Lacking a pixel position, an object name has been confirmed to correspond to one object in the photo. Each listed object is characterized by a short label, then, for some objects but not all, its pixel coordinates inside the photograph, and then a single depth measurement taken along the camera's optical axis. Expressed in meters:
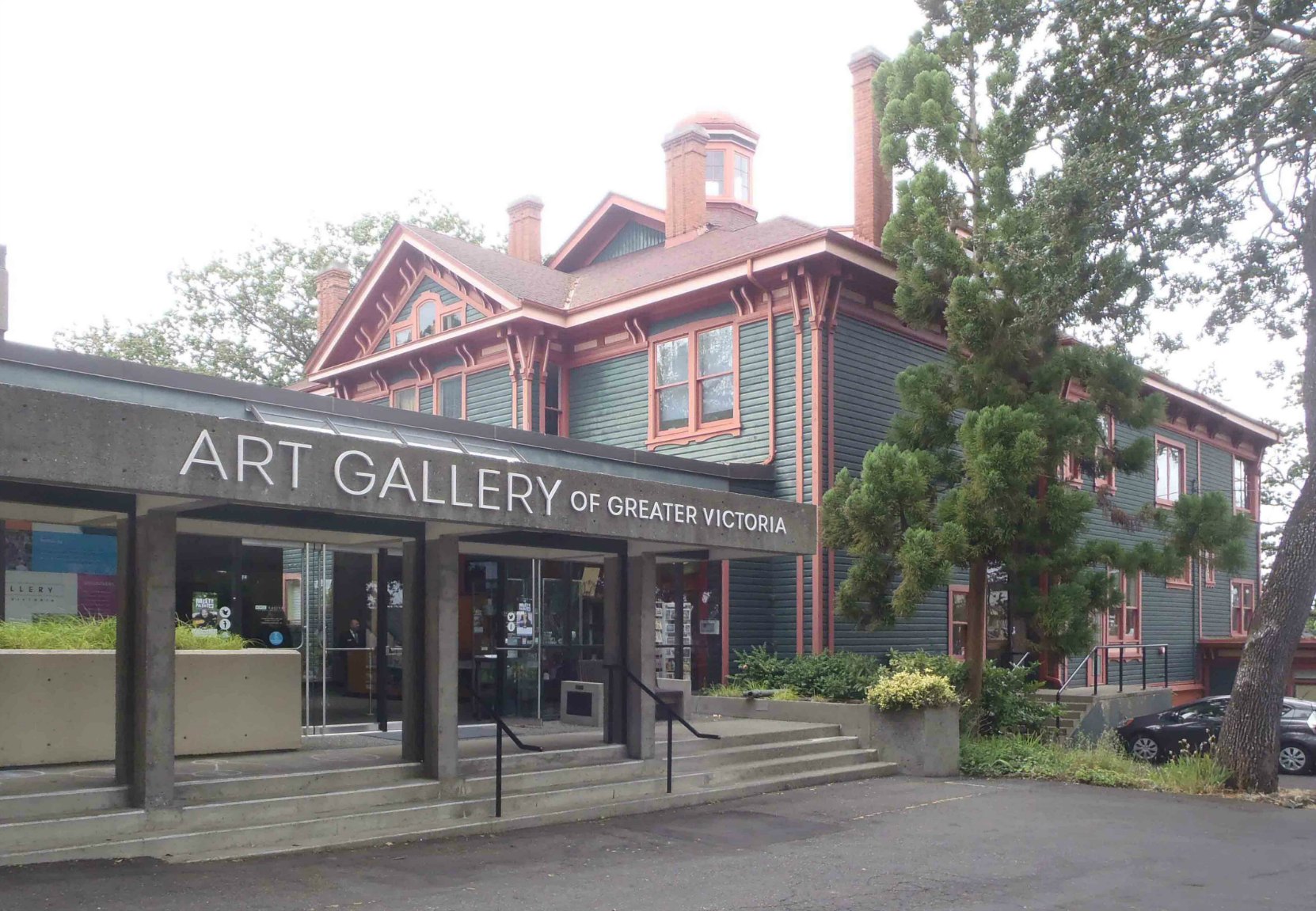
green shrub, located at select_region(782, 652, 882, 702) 16.33
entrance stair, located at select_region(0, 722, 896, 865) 8.63
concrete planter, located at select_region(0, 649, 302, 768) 10.24
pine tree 15.73
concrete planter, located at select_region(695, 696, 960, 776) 14.88
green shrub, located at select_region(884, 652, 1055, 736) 16.50
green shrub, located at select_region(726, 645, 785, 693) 17.38
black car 19.22
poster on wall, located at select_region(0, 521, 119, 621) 11.62
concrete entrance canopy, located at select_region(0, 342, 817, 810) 8.16
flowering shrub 14.91
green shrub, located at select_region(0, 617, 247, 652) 10.47
